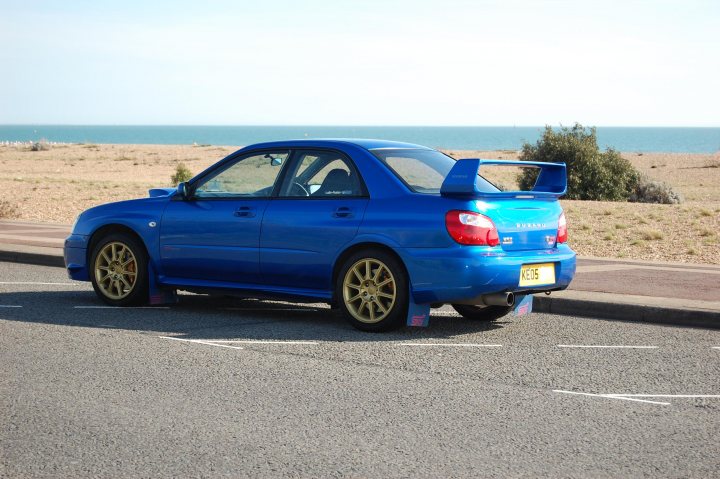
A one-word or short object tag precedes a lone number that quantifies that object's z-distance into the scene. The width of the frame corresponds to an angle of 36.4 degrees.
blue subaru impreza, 8.77
